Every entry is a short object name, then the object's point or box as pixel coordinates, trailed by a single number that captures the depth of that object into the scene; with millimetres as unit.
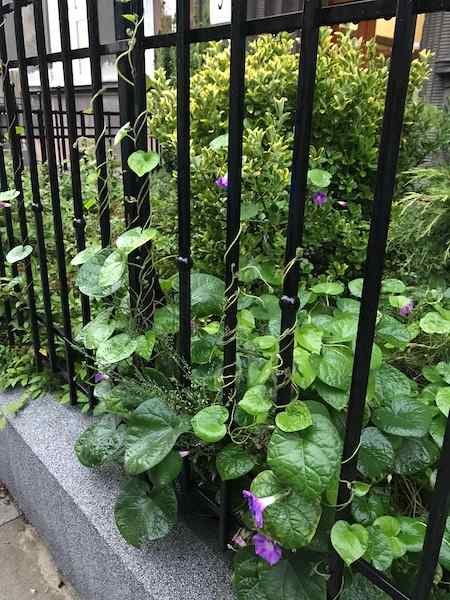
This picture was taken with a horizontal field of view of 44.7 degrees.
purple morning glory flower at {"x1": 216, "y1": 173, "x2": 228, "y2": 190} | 1599
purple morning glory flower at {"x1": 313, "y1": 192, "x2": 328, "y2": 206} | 1812
